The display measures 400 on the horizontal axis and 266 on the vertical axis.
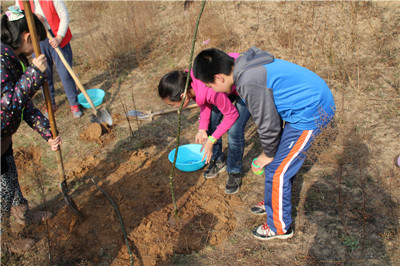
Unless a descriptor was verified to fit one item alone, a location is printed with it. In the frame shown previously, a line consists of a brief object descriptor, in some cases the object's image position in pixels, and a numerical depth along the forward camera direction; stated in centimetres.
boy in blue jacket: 182
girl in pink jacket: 222
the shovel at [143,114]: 417
